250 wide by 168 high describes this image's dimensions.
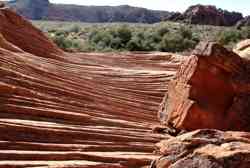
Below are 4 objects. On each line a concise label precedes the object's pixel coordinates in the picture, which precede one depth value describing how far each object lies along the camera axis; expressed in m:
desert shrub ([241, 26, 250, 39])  32.56
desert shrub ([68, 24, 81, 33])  40.91
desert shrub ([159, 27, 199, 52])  31.72
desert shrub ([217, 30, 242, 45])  31.22
